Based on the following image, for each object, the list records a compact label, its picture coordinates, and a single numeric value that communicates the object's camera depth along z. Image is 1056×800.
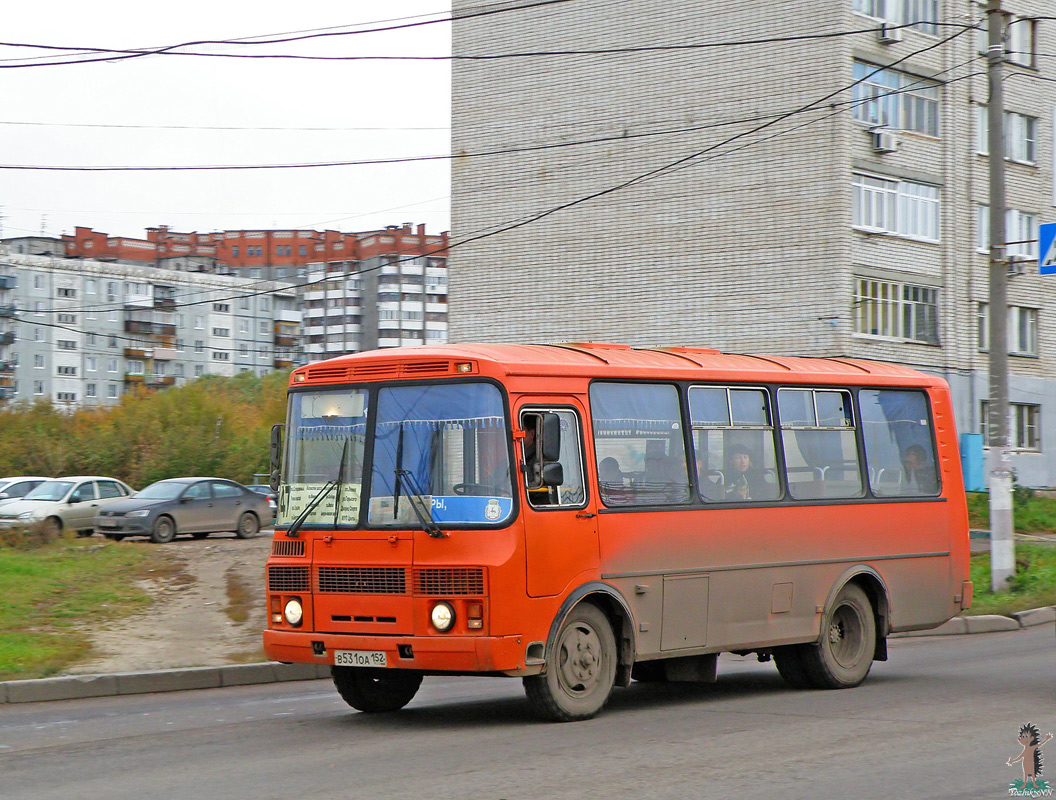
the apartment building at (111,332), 108.12
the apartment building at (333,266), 138.38
